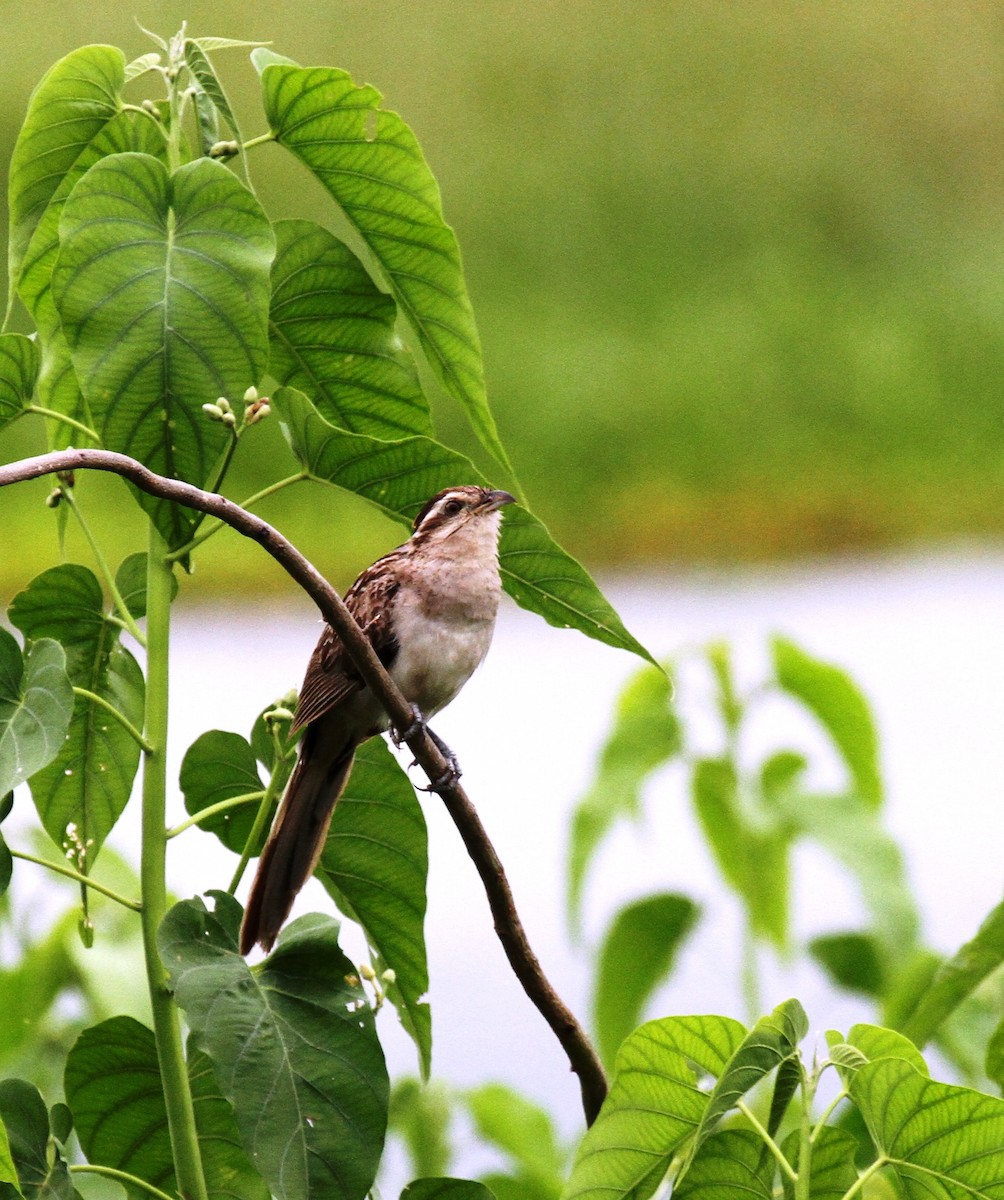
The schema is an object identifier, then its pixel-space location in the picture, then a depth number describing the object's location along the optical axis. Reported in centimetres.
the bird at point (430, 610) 1122
